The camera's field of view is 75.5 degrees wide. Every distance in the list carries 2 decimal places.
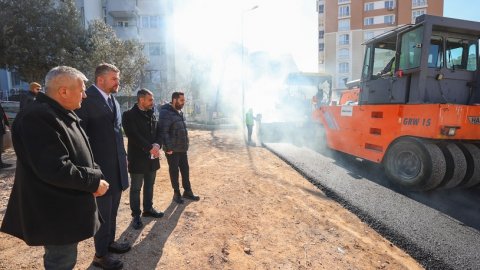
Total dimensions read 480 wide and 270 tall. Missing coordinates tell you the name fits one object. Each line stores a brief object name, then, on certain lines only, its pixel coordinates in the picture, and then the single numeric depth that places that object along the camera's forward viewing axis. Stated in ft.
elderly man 5.99
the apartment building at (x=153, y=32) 95.61
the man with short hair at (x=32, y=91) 20.81
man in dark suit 9.27
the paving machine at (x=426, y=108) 16.94
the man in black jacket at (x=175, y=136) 14.96
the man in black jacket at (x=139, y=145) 12.36
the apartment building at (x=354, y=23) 160.66
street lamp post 60.39
